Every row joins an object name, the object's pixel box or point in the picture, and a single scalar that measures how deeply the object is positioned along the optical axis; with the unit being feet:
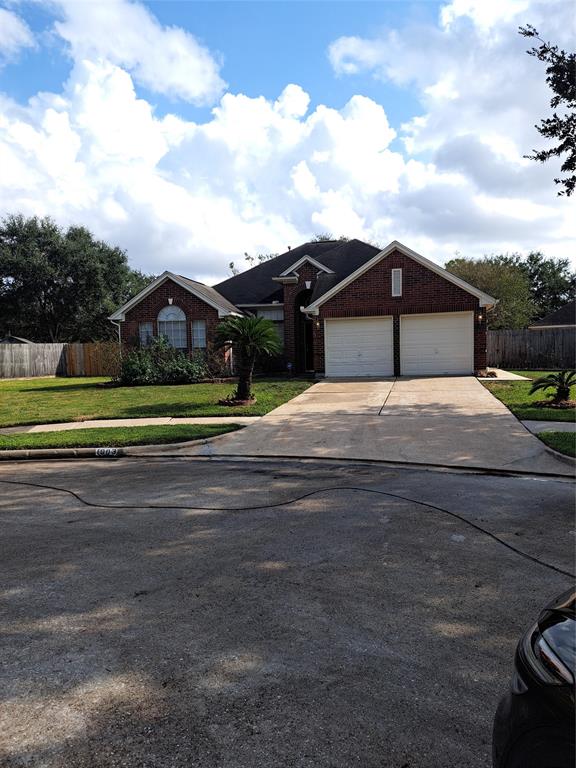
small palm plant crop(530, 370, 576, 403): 42.04
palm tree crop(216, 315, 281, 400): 48.01
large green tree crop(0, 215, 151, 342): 141.28
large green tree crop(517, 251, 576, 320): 178.91
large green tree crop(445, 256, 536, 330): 123.54
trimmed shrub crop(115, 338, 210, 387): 74.18
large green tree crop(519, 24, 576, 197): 36.42
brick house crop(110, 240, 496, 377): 69.67
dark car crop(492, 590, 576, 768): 5.10
